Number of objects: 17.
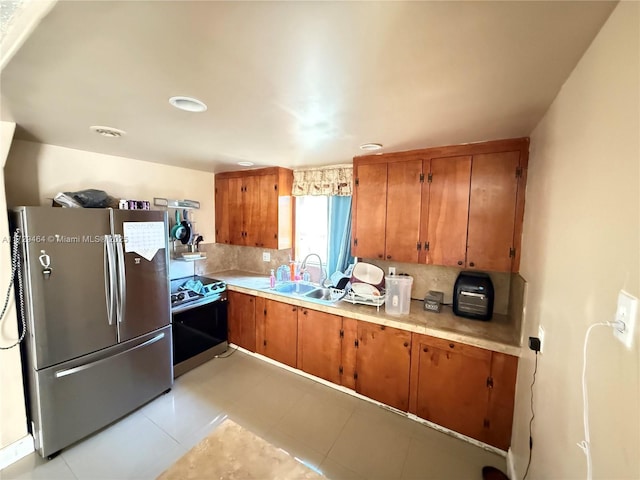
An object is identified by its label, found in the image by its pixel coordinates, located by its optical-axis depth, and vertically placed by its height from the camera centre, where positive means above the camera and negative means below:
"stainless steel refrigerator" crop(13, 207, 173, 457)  1.63 -0.72
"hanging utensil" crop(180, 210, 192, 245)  3.01 -0.18
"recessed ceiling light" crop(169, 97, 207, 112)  1.28 +0.59
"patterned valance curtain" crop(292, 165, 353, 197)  2.79 +0.44
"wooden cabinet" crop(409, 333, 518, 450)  1.74 -1.21
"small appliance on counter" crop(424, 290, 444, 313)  2.18 -0.70
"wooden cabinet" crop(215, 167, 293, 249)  3.07 +0.14
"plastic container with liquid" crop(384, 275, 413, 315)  2.13 -0.63
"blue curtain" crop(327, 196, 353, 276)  3.06 -0.18
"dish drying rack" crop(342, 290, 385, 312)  2.27 -0.73
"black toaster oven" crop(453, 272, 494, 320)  1.99 -0.59
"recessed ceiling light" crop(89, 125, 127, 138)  1.74 +0.60
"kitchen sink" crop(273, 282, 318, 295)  2.99 -0.83
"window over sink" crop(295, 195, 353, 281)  3.08 -0.13
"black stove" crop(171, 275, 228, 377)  2.55 -1.11
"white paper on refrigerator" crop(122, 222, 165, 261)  1.99 -0.18
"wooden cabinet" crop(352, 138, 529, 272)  1.88 +0.13
